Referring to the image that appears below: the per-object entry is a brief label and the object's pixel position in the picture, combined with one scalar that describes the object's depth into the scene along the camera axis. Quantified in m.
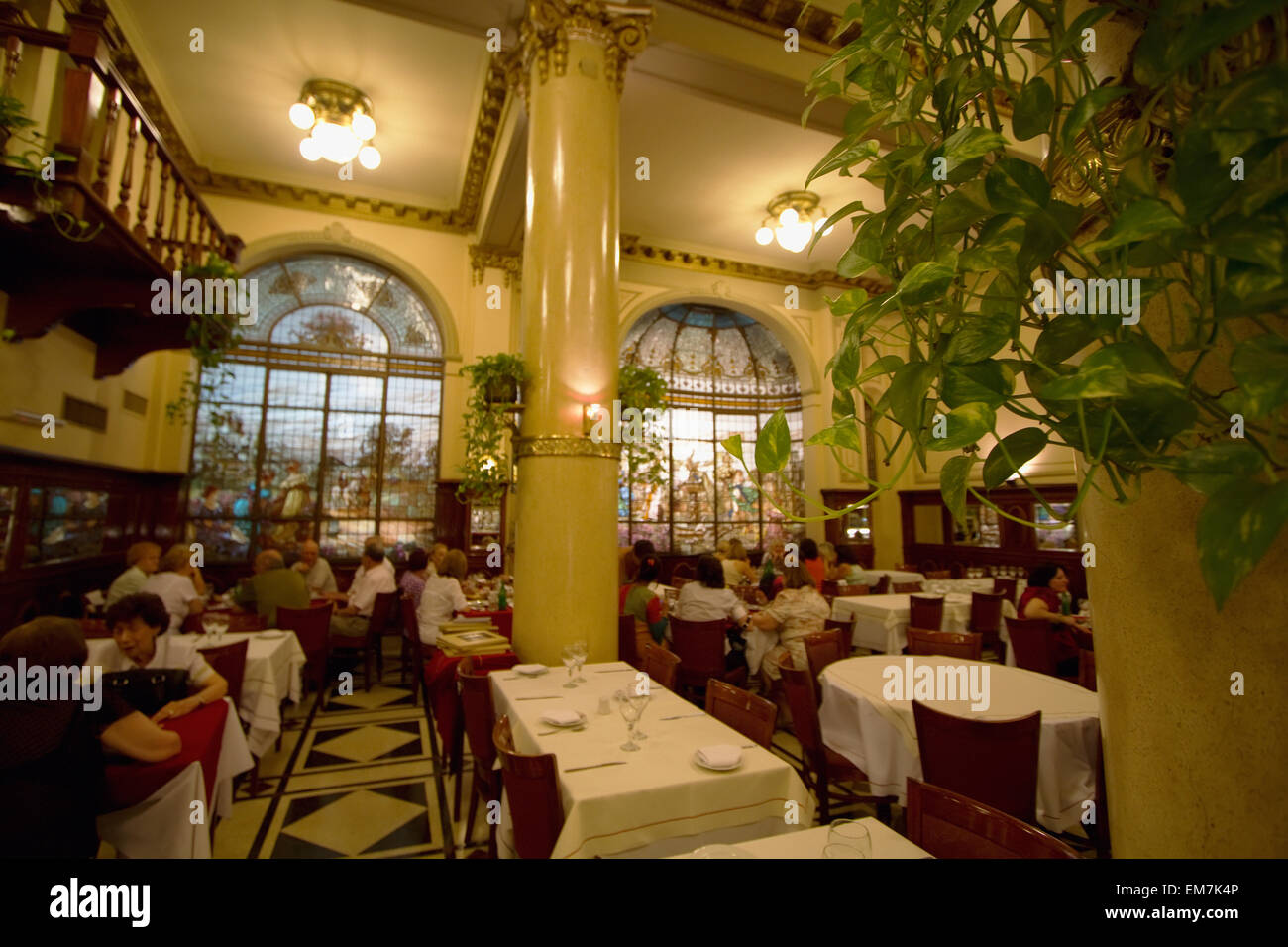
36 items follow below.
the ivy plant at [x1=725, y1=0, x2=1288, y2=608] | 0.40
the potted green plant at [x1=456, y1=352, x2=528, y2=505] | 3.86
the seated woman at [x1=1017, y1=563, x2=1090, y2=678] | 4.37
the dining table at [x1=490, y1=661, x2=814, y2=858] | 1.85
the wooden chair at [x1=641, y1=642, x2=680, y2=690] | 3.23
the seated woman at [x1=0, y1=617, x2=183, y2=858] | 1.82
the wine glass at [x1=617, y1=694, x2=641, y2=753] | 2.30
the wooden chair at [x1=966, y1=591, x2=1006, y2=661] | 5.70
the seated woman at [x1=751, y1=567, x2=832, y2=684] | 4.35
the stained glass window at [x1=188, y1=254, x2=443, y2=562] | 8.27
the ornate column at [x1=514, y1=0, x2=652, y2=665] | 3.76
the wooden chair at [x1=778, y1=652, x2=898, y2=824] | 2.96
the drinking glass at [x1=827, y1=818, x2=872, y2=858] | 1.43
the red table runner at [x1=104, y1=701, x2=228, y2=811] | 2.17
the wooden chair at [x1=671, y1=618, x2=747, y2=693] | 4.52
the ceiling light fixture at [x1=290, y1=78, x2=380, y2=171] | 6.57
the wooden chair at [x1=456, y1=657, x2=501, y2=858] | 2.76
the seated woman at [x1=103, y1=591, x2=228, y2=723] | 2.73
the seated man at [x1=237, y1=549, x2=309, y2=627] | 5.23
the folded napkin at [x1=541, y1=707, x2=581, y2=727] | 2.44
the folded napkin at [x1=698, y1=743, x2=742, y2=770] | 2.04
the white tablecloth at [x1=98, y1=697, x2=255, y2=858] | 2.25
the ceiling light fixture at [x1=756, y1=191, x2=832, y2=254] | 8.54
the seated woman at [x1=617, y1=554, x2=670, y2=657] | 5.02
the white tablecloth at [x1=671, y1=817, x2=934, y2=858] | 1.49
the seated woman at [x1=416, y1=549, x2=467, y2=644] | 5.19
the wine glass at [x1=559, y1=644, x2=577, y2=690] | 3.14
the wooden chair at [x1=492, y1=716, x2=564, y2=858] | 1.92
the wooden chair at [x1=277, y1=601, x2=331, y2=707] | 4.74
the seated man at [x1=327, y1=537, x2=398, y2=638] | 5.75
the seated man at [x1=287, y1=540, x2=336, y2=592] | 6.50
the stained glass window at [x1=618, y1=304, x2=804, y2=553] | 11.52
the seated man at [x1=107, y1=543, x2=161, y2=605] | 4.64
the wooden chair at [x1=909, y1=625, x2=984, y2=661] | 3.84
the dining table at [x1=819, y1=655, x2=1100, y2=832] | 2.56
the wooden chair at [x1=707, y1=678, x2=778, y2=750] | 2.44
